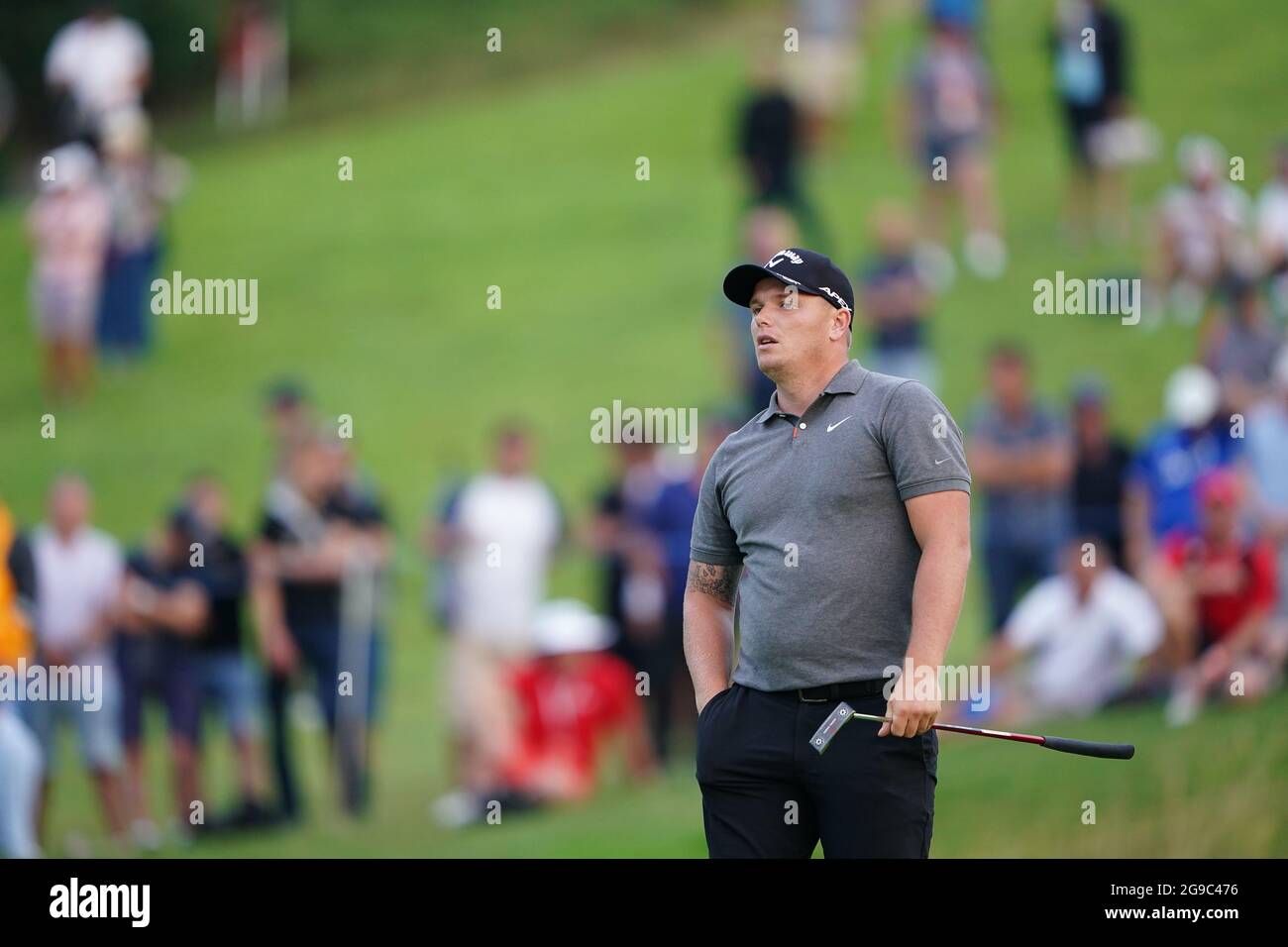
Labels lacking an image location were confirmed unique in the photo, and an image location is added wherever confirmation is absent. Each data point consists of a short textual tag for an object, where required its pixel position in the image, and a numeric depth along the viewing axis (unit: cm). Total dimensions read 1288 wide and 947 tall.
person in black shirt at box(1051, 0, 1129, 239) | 1425
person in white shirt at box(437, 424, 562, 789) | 1087
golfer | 415
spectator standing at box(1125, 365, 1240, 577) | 1009
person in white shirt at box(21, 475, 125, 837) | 1056
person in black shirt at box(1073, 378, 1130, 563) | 1027
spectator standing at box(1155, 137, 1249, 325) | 1276
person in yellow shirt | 933
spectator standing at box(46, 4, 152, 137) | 1602
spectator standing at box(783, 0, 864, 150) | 1596
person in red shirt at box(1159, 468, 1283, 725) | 952
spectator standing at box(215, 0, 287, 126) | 1820
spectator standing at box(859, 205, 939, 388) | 1268
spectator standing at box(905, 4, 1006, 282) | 1444
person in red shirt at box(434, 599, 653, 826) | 1028
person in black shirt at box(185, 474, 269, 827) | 1047
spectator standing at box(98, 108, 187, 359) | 1524
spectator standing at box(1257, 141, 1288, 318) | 1238
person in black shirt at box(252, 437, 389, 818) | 1045
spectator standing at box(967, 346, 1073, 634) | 1074
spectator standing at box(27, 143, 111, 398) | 1507
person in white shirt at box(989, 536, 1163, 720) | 971
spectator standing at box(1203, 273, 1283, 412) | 1096
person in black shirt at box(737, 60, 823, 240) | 1438
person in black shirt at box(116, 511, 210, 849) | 1049
